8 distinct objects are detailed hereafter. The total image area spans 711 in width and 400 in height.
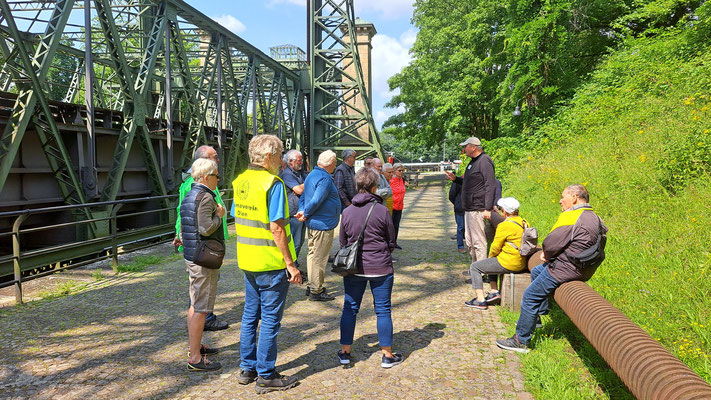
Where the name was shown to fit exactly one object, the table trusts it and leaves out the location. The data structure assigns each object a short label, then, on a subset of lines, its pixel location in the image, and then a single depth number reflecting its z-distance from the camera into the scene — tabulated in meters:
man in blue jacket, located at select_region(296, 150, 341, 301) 5.36
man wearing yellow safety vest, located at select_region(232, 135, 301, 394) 3.39
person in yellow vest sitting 5.07
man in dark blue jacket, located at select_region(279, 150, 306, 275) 6.05
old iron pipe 2.23
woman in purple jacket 3.83
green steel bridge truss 7.80
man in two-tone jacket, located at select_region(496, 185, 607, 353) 3.73
